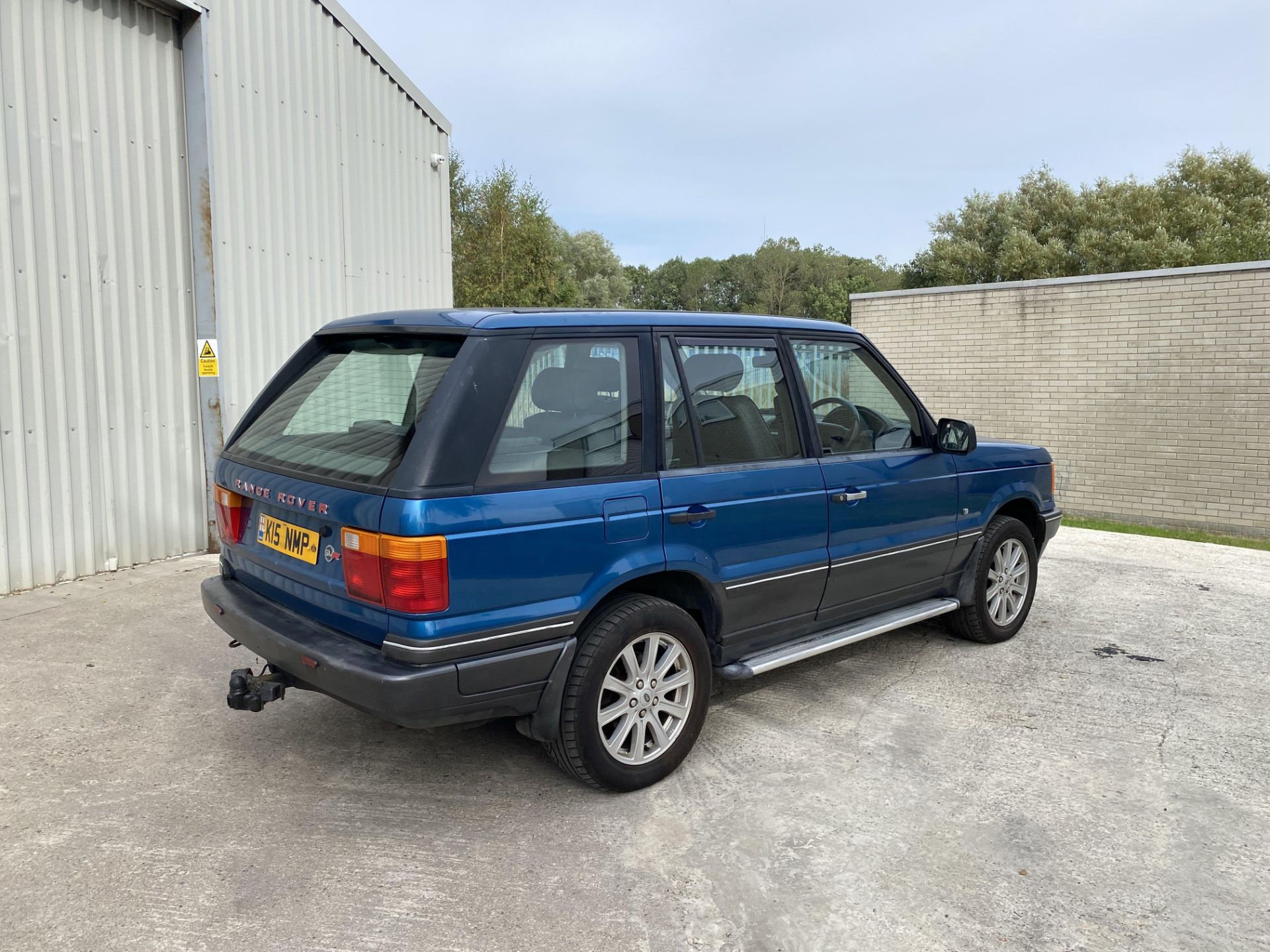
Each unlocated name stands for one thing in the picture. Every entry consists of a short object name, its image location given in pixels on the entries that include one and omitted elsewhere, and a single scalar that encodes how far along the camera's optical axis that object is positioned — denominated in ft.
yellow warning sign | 23.21
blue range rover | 9.21
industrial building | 19.52
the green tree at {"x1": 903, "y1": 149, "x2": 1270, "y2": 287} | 90.84
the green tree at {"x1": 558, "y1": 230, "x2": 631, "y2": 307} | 149.38
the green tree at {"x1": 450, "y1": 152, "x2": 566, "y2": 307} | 88.53
